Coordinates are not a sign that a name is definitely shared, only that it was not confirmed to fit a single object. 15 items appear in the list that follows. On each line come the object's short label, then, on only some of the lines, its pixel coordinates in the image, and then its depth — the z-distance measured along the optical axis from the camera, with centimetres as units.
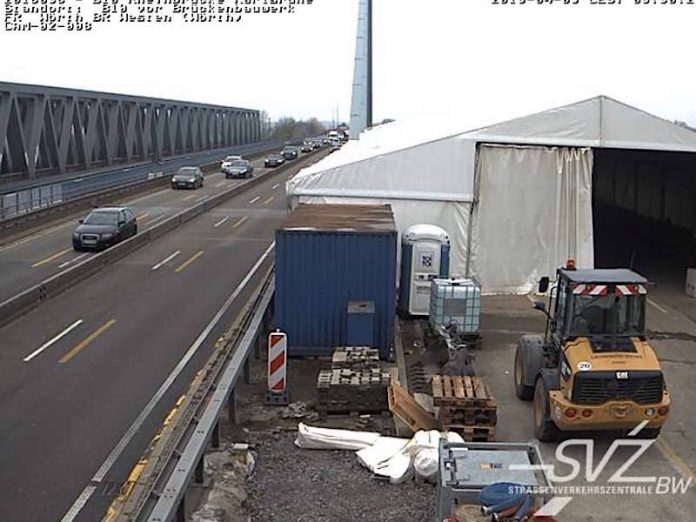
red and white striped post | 1299
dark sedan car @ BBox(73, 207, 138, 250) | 2884
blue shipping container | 1540
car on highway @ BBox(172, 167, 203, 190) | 5534
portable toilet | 1867
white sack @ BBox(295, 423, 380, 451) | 1106
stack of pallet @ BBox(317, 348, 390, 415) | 1251
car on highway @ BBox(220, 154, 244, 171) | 6755
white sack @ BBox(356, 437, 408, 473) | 1045
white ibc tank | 1673
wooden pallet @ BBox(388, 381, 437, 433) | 1152
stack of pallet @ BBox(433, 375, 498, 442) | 1127
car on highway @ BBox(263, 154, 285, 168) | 7806
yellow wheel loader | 1048
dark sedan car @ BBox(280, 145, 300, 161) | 8812
